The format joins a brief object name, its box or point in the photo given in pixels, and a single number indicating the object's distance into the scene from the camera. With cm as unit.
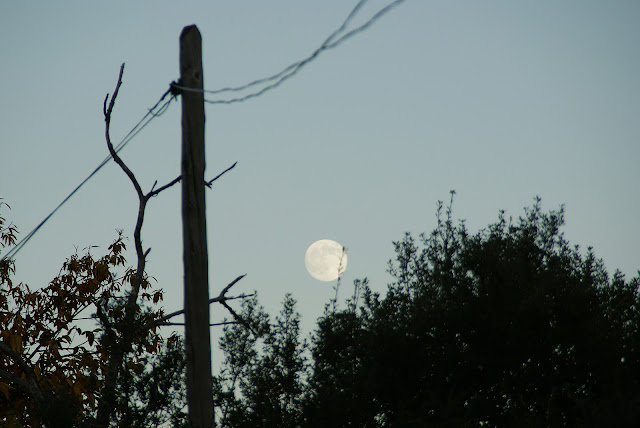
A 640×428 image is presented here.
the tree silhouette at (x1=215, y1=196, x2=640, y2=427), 3472
